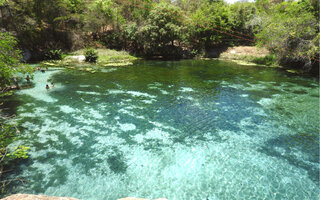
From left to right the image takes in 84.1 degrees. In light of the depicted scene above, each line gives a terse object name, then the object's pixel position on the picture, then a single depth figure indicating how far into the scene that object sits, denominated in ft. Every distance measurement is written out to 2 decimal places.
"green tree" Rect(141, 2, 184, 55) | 135.99
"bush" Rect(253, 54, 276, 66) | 128.98
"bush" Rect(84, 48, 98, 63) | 125.08
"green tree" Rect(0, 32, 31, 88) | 29.40
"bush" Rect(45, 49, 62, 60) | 125.99
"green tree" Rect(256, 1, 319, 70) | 87.89
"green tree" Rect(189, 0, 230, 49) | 152.10
